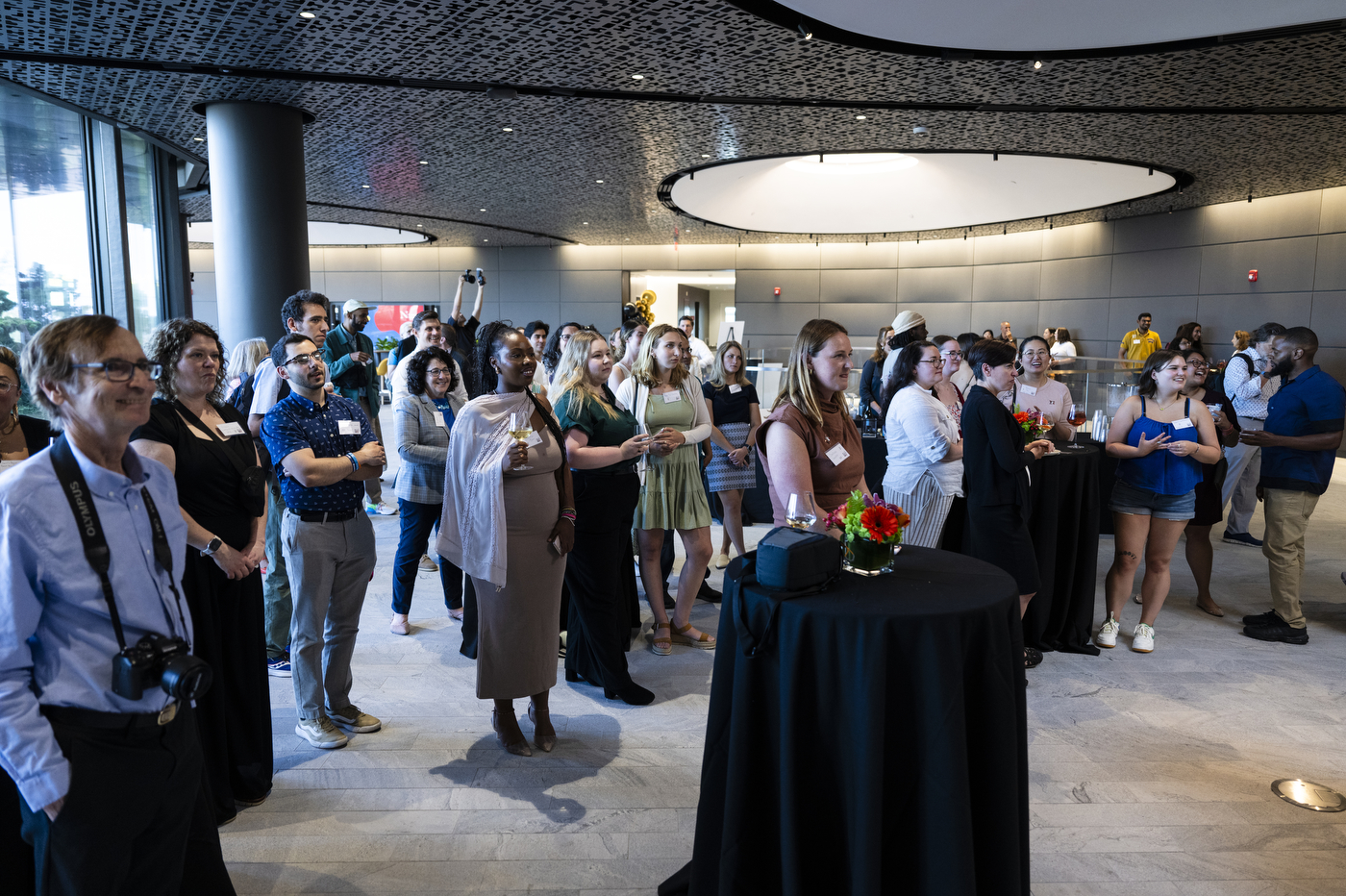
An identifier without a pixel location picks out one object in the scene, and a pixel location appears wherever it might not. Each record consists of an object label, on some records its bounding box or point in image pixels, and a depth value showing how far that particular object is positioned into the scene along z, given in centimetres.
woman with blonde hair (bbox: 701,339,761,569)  523
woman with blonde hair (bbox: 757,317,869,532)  272
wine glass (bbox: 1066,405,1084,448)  468
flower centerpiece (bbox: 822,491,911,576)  213
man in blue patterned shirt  280
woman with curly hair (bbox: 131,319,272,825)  247
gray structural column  643
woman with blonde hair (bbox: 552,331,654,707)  334
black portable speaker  192
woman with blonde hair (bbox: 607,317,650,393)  523
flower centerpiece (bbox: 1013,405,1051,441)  417
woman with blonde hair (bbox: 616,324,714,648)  406
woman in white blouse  372
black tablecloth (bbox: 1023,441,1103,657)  400
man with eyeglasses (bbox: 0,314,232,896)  133
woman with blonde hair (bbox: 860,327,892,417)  744
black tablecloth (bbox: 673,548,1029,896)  177
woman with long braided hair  285
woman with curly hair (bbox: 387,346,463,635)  410
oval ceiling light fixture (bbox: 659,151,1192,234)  1132
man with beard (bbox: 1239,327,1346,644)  432
